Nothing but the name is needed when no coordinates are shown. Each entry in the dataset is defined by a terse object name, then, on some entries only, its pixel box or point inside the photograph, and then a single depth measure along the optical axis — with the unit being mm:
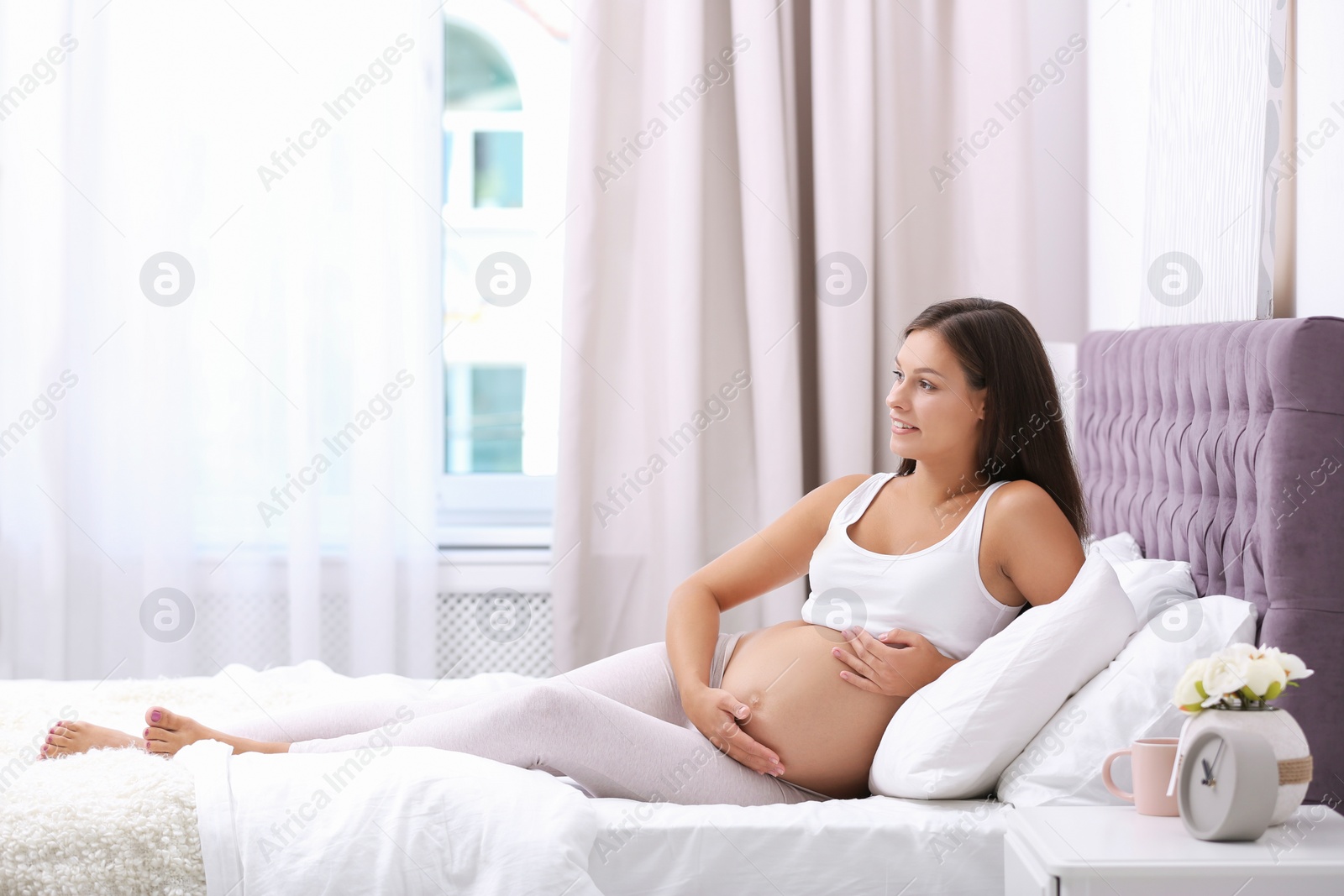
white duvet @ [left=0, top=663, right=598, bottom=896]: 3194
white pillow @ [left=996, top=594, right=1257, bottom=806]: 3273
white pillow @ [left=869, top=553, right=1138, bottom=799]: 3322
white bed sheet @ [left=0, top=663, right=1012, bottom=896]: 3196
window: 5462
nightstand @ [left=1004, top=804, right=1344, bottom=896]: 3044
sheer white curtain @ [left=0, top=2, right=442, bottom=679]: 4913
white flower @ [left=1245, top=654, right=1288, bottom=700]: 3098
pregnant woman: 3412
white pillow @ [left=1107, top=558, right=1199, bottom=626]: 3475
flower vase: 3094
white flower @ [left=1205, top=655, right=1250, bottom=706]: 3102
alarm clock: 3061
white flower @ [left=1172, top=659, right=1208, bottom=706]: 3131
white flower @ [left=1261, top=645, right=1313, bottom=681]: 3107
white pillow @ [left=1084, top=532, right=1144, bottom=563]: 3751
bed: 3204
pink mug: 3166
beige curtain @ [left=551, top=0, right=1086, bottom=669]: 4827
